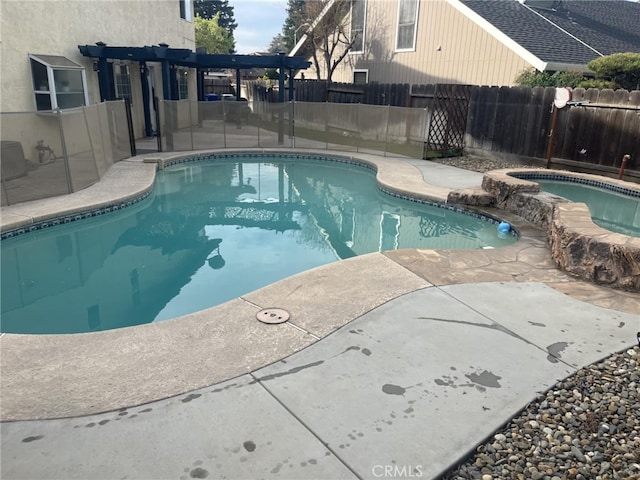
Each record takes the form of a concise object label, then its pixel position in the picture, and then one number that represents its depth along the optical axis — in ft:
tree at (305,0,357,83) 69.97
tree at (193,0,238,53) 217.15
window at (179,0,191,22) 58.78
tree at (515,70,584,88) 45.96
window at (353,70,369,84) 70.06
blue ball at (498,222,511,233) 24.80
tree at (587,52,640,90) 43.65
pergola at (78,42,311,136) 40.09
